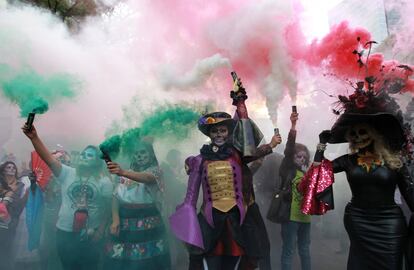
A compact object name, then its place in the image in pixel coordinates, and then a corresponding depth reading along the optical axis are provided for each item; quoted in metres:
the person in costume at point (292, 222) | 4.78
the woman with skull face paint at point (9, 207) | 5.00
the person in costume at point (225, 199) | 3.72
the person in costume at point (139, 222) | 4.33
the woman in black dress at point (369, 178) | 3.23
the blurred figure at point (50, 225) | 5.01
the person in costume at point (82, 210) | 4.35
